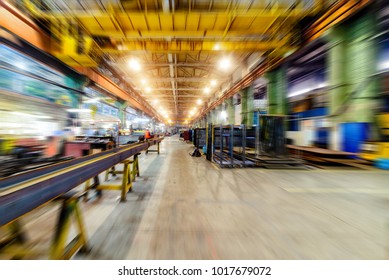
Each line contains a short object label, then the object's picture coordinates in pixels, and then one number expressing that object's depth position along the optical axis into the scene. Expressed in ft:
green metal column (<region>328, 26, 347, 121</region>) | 16.47
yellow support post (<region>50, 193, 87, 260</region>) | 3.84
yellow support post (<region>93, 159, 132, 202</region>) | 7.95
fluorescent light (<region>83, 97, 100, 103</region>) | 27.51
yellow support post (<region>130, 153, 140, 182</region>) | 10.46
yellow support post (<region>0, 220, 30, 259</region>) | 4.47
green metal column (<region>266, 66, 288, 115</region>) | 24.34
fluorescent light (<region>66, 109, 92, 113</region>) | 20.68
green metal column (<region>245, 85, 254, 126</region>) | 33.57
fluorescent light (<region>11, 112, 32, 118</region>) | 14.23
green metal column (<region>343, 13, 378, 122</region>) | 14.80
